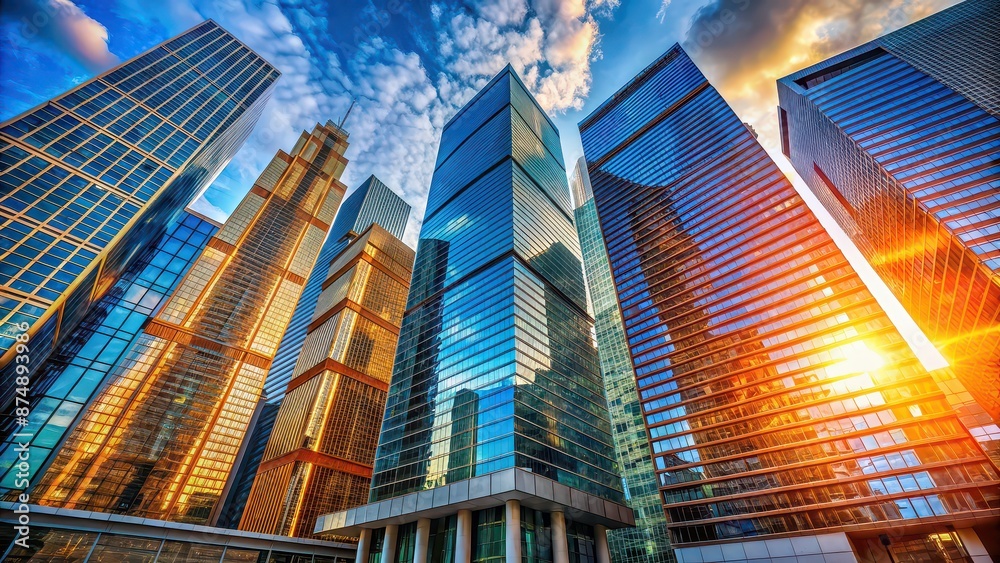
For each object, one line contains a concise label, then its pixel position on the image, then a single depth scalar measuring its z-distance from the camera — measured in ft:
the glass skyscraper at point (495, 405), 127.54
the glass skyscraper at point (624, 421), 223.10
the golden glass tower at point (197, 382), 238.27
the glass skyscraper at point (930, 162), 159.33
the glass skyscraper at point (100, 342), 211.00
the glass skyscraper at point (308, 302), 382.01
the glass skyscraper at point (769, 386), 149.38
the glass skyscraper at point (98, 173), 145.89
